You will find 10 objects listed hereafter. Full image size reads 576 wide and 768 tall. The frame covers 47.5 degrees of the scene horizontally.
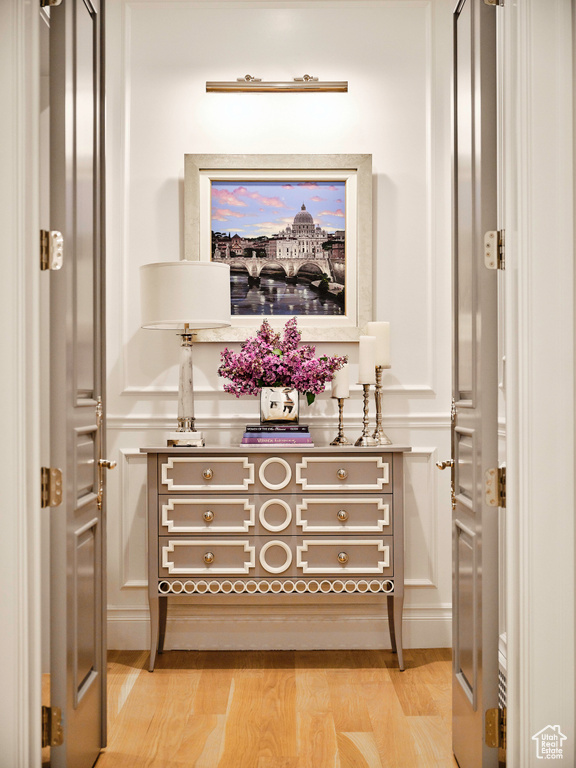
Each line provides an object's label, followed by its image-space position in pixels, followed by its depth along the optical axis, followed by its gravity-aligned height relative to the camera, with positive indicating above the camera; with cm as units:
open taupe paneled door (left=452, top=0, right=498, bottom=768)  173 -4
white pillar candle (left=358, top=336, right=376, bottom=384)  292 +8
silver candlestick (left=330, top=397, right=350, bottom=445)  296 -26
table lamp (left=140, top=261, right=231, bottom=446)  274 +34
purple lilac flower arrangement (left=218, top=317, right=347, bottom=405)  293 +5
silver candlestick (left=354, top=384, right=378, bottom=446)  293 -25
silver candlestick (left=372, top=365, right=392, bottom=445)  297 -17
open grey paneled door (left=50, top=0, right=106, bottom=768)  175 -2
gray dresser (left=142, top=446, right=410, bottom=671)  277 -61
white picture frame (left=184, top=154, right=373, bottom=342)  317 +80
